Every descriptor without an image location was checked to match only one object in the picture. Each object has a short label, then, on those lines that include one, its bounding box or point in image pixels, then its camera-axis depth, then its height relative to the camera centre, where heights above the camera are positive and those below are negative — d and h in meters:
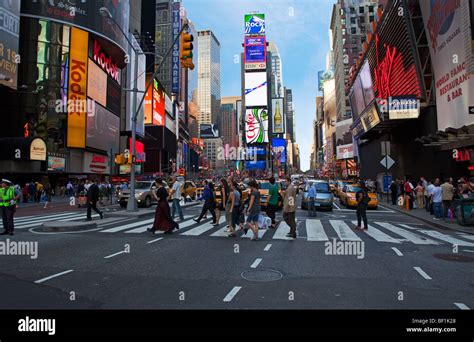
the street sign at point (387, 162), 21.84 +1.43
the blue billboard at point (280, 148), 183.32 +20.12
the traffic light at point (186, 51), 11.57 +4.74
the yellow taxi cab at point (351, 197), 20.94 -0.98
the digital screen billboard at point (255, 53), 152.00 +60.78
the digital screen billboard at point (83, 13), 39.91 +22.66
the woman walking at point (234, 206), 10.83 -0.78
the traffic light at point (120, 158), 17.23 +1.32
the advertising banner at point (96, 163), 46.61 +3.08
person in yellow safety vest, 10.29 -0.64
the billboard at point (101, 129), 46.38 +8.51
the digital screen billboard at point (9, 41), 33.78 +15.12
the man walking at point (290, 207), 10.09 -0.74
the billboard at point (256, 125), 155.88 +28.05
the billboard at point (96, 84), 45.58 +14.63
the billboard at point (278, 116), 194.00 +40.22
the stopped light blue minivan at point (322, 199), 19.22 -0.94
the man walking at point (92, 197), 14.24 -0.60
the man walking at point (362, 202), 11.96 -0.70
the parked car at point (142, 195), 22.09 -0.80
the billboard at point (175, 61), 108.75 +41.78
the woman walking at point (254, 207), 10.18 -0.74
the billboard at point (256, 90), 152.62 +44.03
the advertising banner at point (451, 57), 19.42 +8.24
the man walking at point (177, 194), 14.22 -0.47
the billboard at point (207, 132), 195.38 +30.77
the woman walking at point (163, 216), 10.86 -1.10
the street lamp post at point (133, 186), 17.44 -0.14
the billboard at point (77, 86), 42.44 +12.87
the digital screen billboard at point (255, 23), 150.77 +74.23
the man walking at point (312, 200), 16.43 -0.85
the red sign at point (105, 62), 48.11 +19.62
